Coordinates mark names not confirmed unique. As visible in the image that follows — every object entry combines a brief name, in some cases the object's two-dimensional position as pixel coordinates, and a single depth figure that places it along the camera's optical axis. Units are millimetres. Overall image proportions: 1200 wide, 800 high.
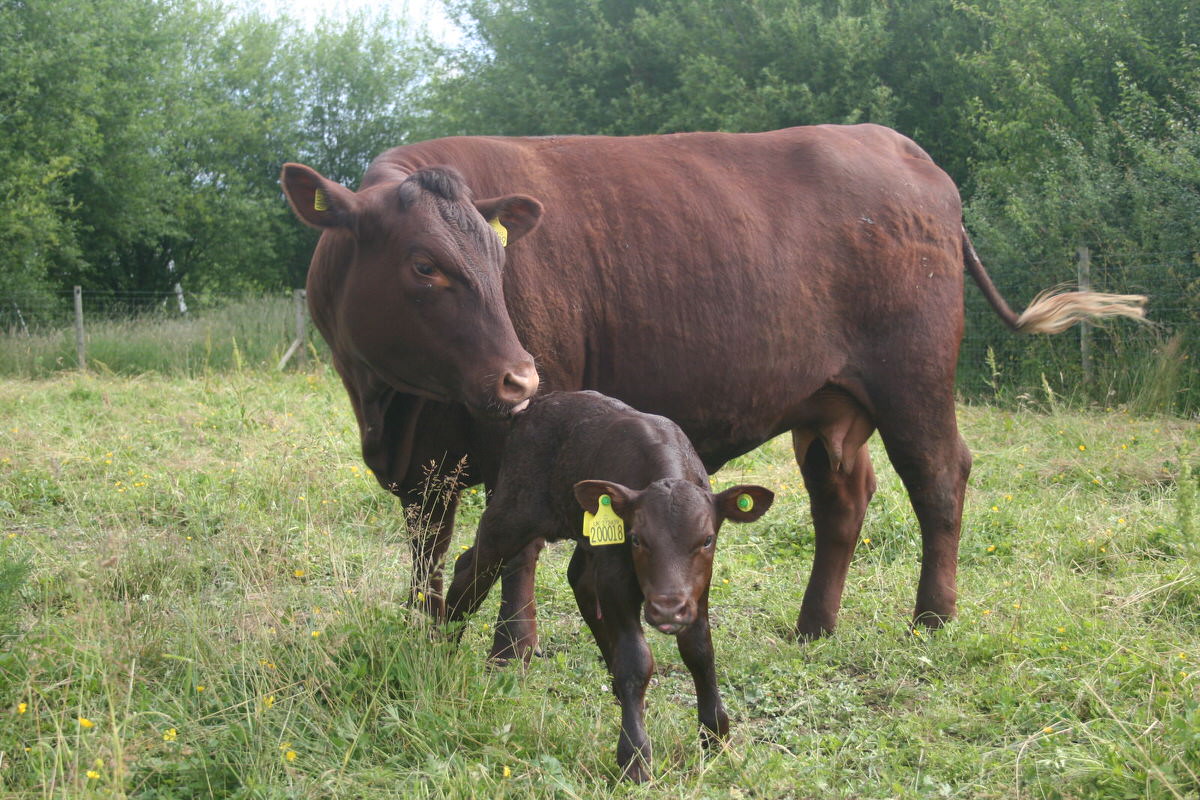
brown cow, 3953
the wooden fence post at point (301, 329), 17094
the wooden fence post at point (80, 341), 16656
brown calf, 3166
